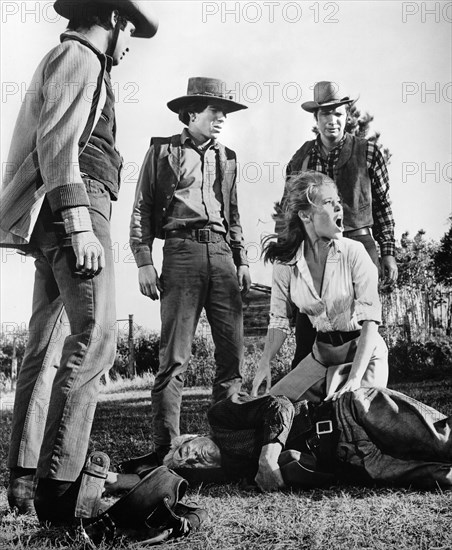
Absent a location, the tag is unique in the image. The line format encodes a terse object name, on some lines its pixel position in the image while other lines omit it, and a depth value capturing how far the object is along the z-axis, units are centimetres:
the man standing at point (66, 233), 189
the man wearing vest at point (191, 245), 287
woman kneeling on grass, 271
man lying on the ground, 229
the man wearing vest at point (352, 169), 316
